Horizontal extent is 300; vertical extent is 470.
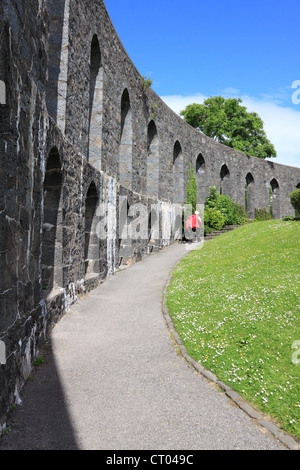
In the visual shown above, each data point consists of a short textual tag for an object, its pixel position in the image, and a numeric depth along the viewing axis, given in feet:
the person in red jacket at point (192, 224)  57.98
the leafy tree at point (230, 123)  112.68
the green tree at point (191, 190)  67.00
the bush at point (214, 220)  65.36
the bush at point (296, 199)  51.90
